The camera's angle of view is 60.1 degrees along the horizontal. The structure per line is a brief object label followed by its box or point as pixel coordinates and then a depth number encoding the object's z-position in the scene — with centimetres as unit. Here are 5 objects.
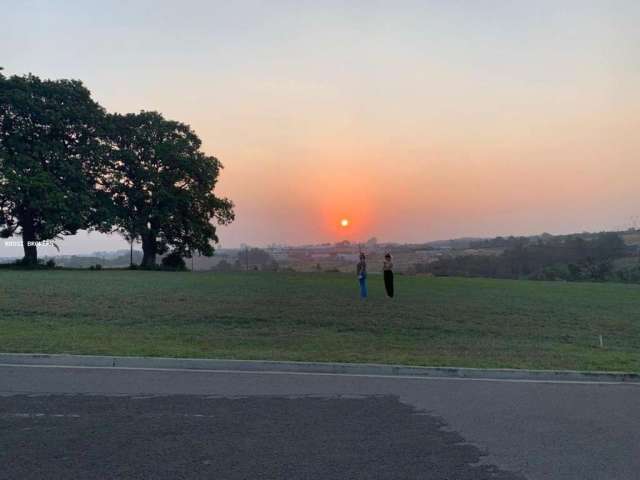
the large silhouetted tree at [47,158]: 3375
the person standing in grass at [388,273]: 1841
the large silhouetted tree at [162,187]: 4081
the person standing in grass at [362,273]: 1877
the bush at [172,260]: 4416
